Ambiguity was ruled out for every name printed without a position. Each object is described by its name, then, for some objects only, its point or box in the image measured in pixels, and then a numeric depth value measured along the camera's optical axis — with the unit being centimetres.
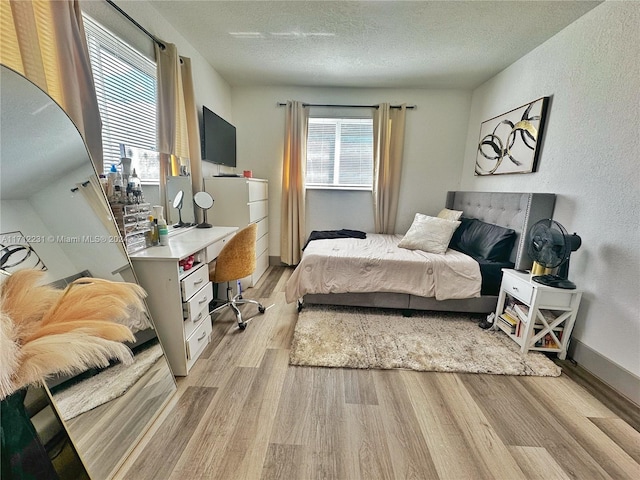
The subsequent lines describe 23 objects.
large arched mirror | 94
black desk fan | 178
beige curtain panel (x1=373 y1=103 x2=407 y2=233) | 350
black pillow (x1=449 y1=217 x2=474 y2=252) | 297
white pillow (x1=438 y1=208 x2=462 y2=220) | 307
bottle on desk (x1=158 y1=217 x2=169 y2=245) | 166
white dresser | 280
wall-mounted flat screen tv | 278
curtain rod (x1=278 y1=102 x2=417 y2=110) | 351
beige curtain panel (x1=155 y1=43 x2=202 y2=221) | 203
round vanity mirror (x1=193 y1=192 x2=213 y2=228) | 244
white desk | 146
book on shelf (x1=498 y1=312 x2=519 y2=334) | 202
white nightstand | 179
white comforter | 229
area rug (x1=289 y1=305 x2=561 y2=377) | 175
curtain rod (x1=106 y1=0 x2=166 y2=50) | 159
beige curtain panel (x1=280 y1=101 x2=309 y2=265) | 353
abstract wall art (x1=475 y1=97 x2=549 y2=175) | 233
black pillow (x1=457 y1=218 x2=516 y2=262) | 238
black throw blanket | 326
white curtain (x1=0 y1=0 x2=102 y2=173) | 101
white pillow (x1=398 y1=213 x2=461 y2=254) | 268
